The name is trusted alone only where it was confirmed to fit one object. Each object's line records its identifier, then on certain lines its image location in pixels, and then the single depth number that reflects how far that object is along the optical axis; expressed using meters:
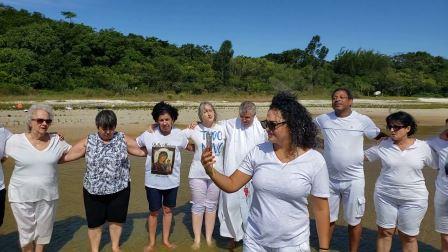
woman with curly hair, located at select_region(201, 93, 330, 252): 2.84
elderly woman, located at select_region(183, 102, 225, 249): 5.46
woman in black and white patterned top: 4.59
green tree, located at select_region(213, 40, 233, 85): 55.85
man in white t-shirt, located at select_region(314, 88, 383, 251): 4.88
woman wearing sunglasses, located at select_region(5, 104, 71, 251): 4.29
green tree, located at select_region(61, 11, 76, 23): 61.50
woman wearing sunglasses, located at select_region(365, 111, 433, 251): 4.34
